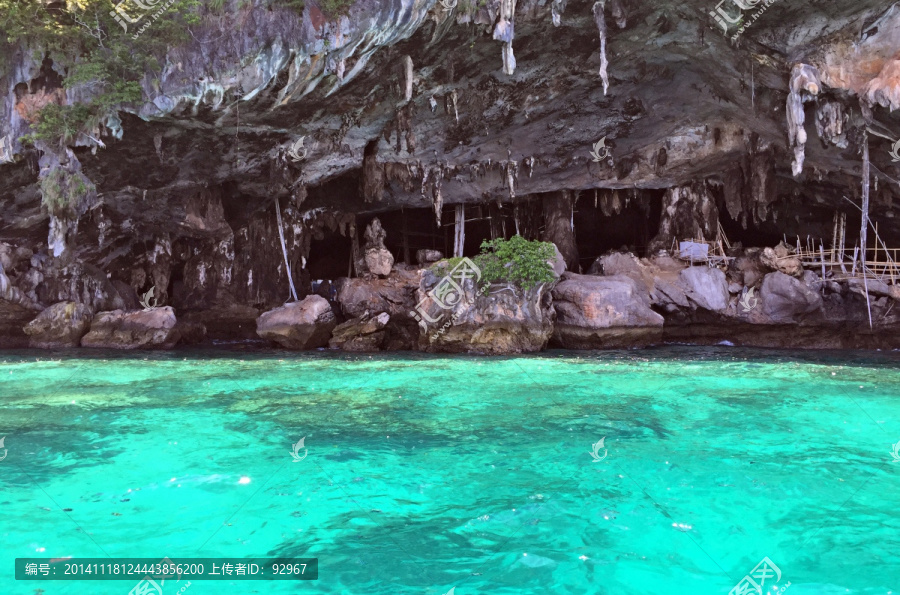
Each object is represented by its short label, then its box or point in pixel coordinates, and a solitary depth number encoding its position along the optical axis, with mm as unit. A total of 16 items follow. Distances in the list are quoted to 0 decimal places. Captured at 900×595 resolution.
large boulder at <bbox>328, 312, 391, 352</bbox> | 17609
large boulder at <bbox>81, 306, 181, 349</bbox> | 18734
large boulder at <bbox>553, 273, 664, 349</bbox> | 16812
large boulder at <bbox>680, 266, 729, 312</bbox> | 18422
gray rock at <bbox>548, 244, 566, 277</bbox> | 17141
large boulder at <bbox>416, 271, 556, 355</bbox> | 15859
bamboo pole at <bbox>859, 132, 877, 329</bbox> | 15328
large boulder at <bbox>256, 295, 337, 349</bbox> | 18016
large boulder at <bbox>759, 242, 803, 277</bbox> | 18656
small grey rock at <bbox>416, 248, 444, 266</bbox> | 23219
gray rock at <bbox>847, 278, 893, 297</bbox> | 17453
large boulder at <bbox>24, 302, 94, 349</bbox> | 18891
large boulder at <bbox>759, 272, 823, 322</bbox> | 17844
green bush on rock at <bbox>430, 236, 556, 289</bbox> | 15812
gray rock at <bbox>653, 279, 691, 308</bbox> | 18547
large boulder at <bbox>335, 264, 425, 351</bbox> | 19672
